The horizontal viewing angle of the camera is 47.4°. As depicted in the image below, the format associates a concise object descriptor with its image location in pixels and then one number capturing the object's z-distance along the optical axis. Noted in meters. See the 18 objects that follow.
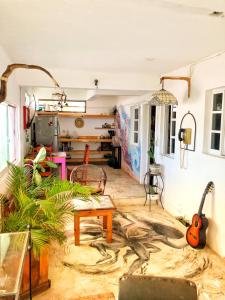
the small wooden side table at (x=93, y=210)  3.08
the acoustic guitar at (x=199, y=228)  3.06
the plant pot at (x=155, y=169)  4.58
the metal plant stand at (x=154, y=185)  4.63
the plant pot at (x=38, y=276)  2.23
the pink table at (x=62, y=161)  5.04
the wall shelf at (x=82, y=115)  8.19
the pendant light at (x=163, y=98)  3.27
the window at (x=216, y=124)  3.05
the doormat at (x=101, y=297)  2.12
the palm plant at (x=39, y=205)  2.17
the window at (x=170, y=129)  4.39
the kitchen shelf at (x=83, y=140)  8.28
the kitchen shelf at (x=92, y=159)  8.48
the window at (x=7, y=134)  3.18
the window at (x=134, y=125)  6.55
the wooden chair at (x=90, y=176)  4.13
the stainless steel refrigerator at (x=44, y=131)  6.35
